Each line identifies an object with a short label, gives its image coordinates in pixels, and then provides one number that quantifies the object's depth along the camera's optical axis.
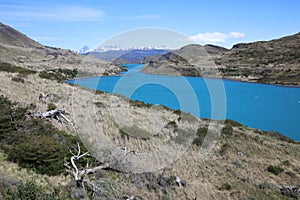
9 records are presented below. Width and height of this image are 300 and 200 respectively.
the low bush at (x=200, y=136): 12.86
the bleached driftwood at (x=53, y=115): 11.59
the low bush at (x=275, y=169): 10.75
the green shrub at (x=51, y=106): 14.04
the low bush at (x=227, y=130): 15.30
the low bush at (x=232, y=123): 19.21
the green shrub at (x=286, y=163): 12.03
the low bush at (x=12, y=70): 27.00
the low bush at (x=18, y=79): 20.49
